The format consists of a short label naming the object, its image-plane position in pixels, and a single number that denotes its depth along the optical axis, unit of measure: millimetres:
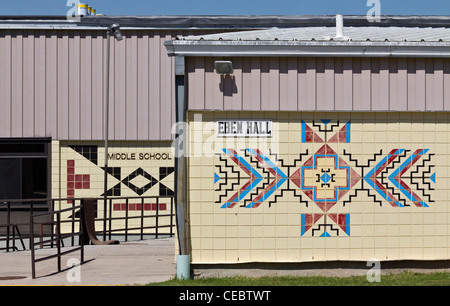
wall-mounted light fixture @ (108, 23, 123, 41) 22969
